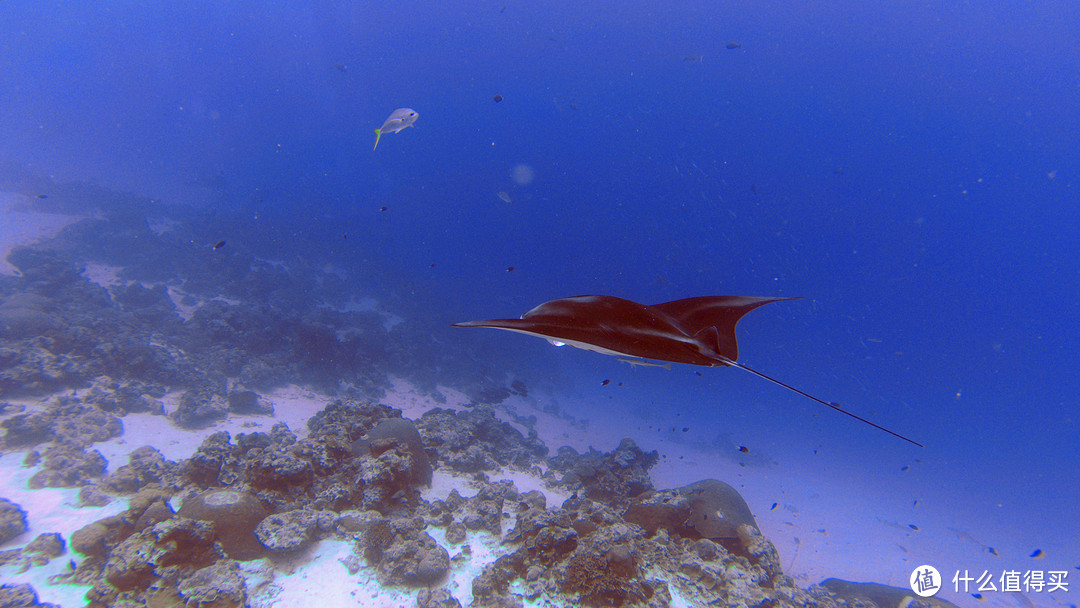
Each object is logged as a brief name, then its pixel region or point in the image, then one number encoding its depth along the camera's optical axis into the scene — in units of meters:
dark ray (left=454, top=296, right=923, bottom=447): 2.16
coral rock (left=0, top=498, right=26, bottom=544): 4.14
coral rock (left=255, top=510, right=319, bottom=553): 3.97
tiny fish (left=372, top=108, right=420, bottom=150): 6.84
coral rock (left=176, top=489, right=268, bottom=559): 3.88
